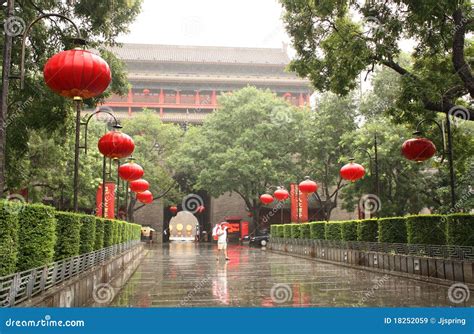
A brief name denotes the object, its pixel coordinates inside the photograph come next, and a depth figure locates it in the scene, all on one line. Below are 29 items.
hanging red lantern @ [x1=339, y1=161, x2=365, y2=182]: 17.70
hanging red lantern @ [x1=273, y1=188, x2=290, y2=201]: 26.75
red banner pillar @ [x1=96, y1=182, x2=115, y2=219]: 23.80
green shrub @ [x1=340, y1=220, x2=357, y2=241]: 19.54
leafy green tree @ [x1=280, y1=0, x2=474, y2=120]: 11.73
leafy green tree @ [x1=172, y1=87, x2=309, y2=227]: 37.74
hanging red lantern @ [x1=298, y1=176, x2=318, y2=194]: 22.50
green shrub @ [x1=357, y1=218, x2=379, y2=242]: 17.92
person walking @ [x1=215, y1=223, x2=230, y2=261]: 20.03
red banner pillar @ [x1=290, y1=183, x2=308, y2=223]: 30.06
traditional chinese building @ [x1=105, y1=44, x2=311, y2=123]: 56.84
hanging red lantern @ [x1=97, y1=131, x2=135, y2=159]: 12.31
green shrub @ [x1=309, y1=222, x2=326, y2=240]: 23.48
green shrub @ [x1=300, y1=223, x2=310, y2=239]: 25.94
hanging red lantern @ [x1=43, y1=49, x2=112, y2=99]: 6.98
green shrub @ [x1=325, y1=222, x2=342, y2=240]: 21.22
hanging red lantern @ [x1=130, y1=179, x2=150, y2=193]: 20.73
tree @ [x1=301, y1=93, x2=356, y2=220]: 36.16
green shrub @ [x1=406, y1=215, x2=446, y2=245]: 13.49
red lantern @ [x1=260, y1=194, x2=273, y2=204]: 30.14
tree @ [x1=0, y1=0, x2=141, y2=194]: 13.37
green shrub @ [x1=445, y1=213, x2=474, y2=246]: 11.63
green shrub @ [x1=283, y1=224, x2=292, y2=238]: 30.00
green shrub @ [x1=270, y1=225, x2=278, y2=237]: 34.31
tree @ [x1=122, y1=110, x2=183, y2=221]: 42.66
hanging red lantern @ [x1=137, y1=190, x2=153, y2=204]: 25.94
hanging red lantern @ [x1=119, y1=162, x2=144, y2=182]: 16.61
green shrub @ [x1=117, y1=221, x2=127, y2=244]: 18.78
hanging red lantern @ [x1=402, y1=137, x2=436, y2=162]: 11.87
